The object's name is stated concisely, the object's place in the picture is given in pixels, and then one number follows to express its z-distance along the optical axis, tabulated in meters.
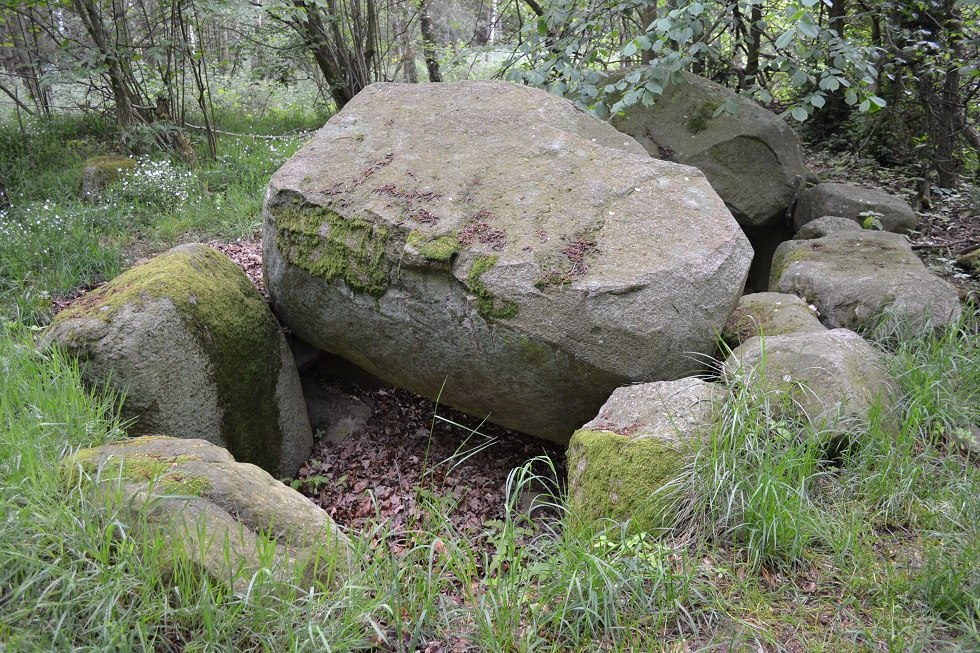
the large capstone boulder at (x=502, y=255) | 3.33
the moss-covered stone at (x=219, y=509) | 2.24
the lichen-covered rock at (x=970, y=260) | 5.22
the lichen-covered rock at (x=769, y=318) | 3.70
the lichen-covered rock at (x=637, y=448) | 2.82
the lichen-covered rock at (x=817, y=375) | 3.03
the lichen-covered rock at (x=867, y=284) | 3.90
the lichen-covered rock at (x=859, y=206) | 5.73
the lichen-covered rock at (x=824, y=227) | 5.26
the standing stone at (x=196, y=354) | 3.40
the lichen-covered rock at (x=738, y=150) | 5.76
